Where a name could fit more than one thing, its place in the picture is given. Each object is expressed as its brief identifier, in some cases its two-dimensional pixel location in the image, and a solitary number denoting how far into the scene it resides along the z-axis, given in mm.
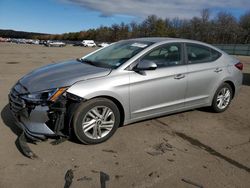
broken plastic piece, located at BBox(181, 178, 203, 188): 2252
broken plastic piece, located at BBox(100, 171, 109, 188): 2210
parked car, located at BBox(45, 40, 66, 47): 42136
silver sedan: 2719
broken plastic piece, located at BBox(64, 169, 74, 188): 2187
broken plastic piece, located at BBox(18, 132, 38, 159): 2560
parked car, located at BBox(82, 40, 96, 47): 48800
